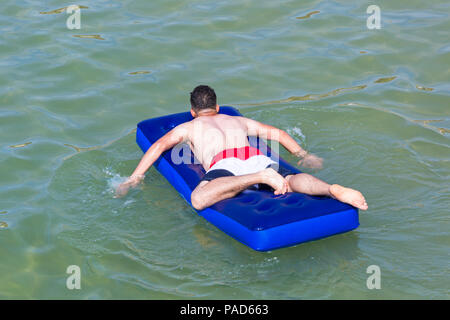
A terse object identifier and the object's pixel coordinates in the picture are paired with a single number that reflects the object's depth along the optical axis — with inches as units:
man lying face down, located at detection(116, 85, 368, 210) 395.9
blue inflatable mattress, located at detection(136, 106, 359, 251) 367.9
